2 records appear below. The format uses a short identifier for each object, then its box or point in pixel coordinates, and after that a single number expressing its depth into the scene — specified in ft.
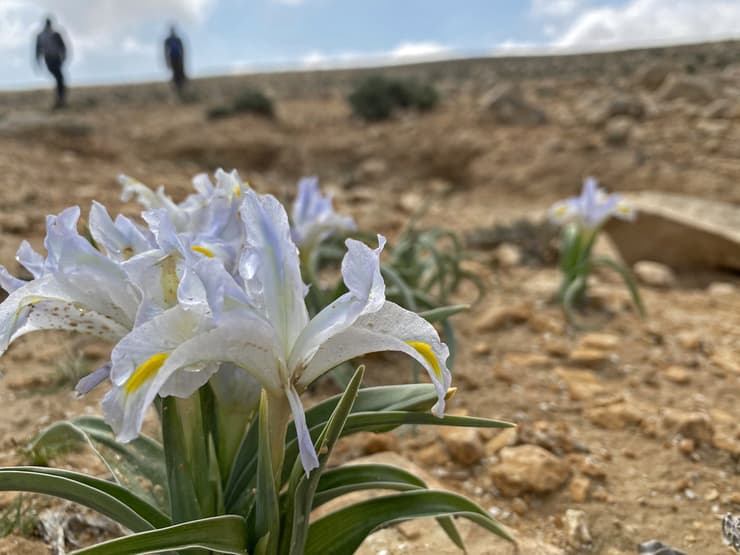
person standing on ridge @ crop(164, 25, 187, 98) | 52.01
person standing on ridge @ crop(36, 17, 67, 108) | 41.60
